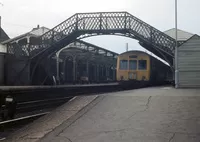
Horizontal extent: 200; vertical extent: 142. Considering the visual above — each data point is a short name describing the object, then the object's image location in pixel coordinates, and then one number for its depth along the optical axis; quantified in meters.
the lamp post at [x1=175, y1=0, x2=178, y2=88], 20.66
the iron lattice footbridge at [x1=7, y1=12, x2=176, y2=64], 29.18
